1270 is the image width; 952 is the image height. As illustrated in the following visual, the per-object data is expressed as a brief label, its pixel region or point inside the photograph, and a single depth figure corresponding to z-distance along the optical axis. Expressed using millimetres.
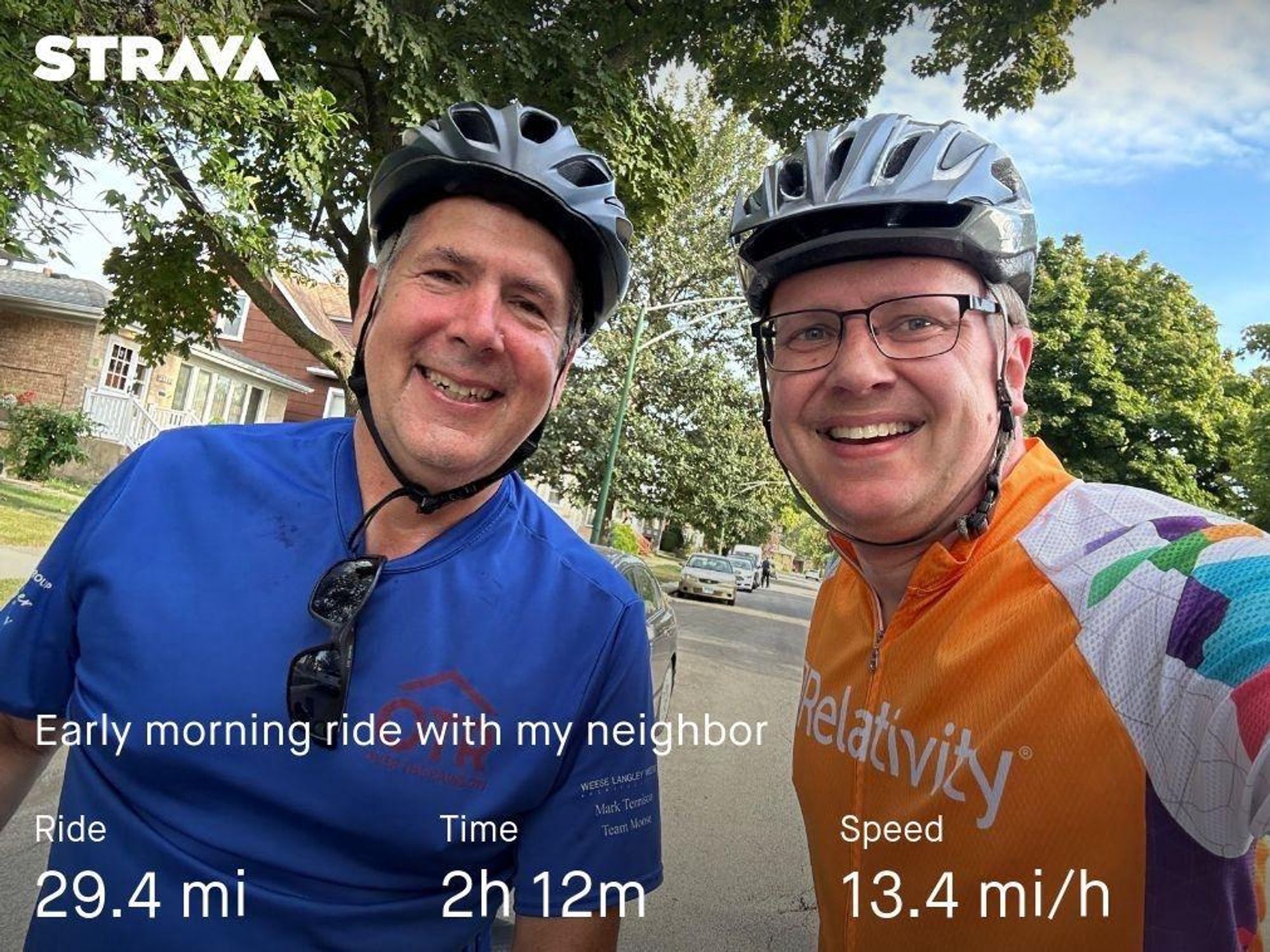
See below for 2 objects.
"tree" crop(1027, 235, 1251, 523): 21984
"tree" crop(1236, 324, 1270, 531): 16516
